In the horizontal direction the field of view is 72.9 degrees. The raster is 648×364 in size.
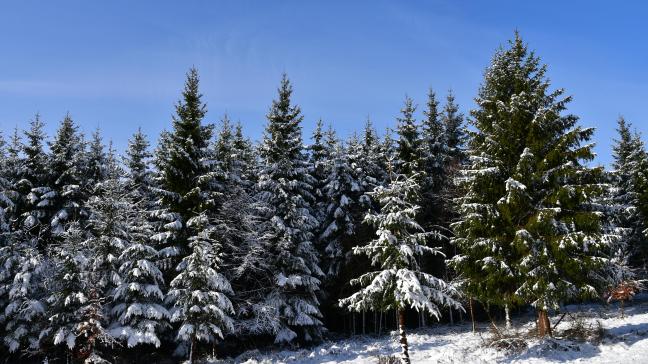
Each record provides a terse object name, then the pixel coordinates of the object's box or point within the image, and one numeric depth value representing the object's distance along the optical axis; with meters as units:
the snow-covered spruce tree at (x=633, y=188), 34.22
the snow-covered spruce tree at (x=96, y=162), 31.97
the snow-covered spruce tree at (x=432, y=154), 31.45
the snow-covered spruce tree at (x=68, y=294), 20.16
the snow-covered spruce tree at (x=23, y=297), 21.19
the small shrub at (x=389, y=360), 19.95
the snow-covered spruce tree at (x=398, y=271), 16.64
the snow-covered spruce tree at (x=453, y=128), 35.03
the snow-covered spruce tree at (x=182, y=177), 23.94
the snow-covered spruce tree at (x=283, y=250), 24.53
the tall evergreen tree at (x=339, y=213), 30.19
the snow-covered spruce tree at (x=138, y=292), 20.81
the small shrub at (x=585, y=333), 19.36
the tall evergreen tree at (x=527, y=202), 18.64
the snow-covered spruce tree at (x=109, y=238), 21.83
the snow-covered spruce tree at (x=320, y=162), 31.92
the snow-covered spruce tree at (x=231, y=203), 25.17
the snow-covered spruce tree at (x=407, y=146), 30.95
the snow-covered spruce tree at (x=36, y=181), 27.38
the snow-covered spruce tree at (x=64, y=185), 27.62
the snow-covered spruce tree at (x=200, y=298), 20.42
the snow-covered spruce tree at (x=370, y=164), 32.91
